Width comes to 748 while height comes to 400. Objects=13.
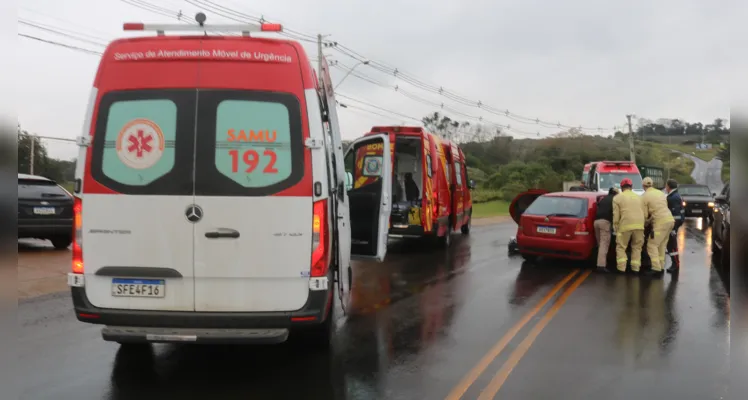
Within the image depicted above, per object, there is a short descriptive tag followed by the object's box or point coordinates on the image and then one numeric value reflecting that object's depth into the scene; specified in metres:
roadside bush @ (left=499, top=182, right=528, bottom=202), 42.62
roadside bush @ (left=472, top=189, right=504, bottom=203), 41.38
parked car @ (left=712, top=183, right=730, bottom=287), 10.42
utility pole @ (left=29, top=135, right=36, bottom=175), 16.86
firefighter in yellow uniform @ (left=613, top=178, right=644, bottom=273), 10.34
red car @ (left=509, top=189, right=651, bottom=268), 10.82
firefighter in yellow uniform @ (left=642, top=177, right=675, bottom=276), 10.46
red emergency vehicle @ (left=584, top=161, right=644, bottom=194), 24.02
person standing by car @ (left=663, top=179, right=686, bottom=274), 10.94
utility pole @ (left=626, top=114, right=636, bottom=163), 56.41
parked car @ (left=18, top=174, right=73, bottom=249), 11.34
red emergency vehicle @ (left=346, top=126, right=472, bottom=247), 12.86
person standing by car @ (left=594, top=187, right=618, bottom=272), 10.73
